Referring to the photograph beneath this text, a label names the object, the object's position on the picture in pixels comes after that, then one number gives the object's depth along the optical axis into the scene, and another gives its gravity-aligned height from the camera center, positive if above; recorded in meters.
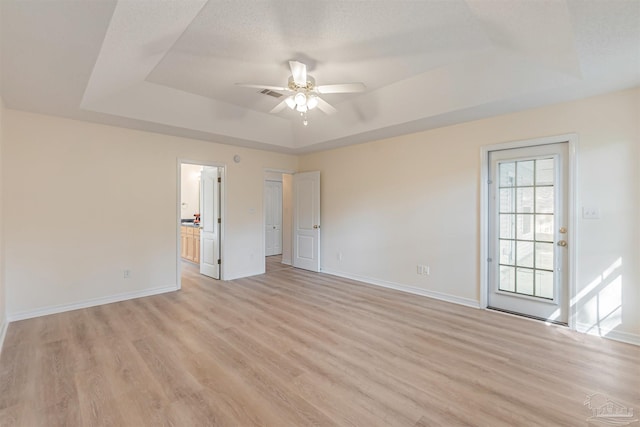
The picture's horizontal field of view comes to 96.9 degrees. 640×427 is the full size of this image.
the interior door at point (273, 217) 8.05 -0.19
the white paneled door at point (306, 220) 5.95 -0.22
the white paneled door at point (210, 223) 5.33 -0.24
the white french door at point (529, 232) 3.26 -0.25
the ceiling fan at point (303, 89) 2.75 +1.24
